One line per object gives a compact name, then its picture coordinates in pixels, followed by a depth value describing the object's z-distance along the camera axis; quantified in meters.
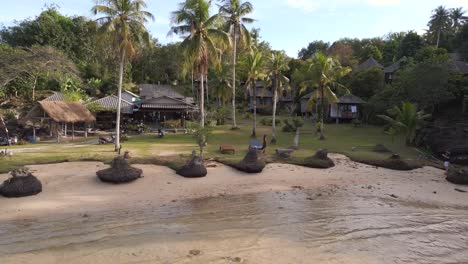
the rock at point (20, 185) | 14.47
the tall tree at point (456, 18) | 63.66
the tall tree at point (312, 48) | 81.87
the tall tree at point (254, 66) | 34.03
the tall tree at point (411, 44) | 57.16
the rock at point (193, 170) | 18.05
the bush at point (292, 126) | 37.34
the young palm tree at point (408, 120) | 27.20
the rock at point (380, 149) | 24.89
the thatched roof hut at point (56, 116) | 28.98
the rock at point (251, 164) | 19.22
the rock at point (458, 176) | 18.55
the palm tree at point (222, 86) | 43.12
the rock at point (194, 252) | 9.35
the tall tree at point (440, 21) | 62.97
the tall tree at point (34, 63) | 34.25
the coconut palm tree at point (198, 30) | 28.77
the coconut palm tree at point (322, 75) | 30.20
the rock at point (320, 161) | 20.59
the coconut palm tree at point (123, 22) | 21.69
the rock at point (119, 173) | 16.55
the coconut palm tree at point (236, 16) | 36.34
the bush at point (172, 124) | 38.59
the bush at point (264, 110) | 57.86
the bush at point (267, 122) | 43.81
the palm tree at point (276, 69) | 29.95
